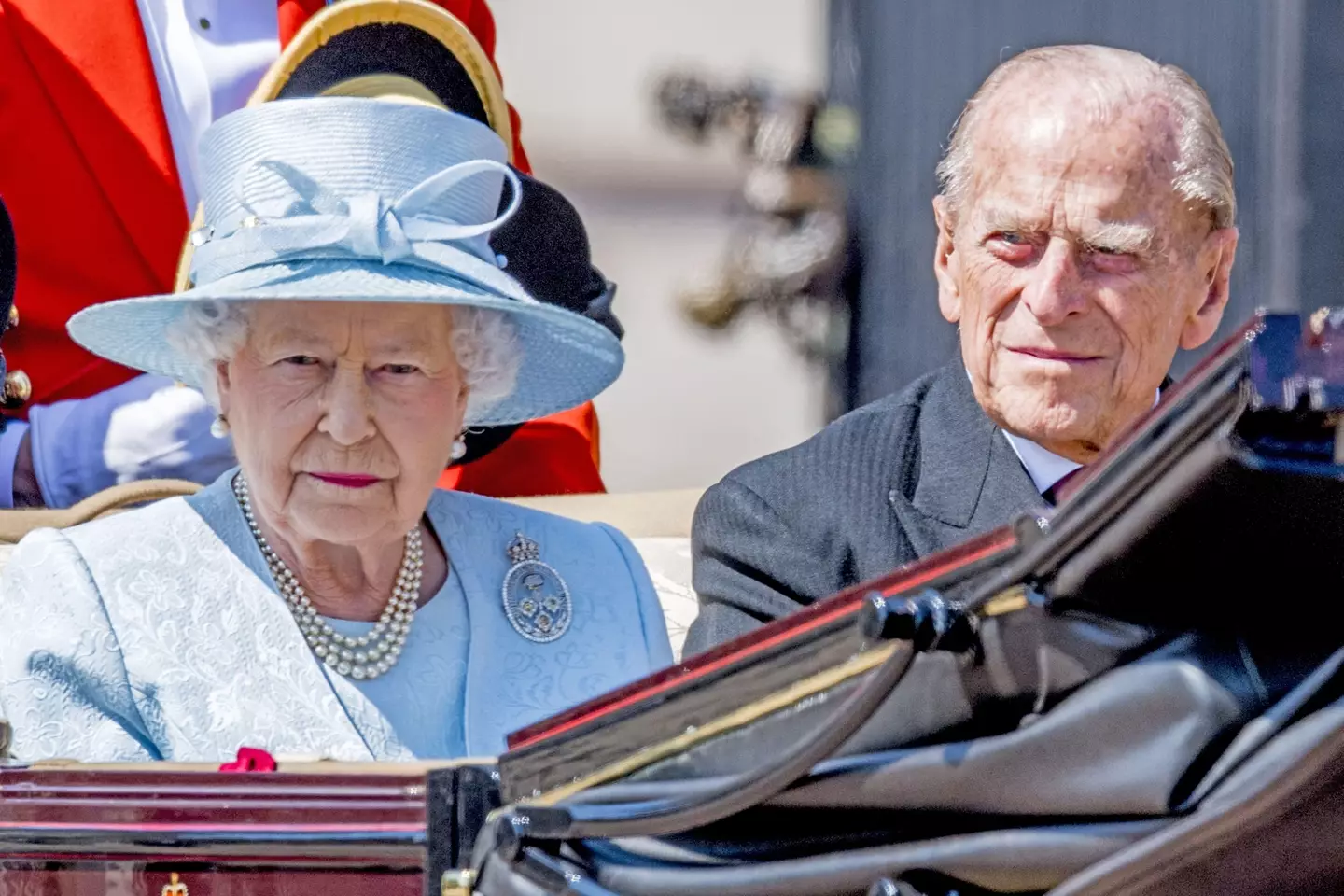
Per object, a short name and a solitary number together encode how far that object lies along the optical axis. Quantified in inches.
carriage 430.9
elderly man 452.1
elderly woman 450.2
